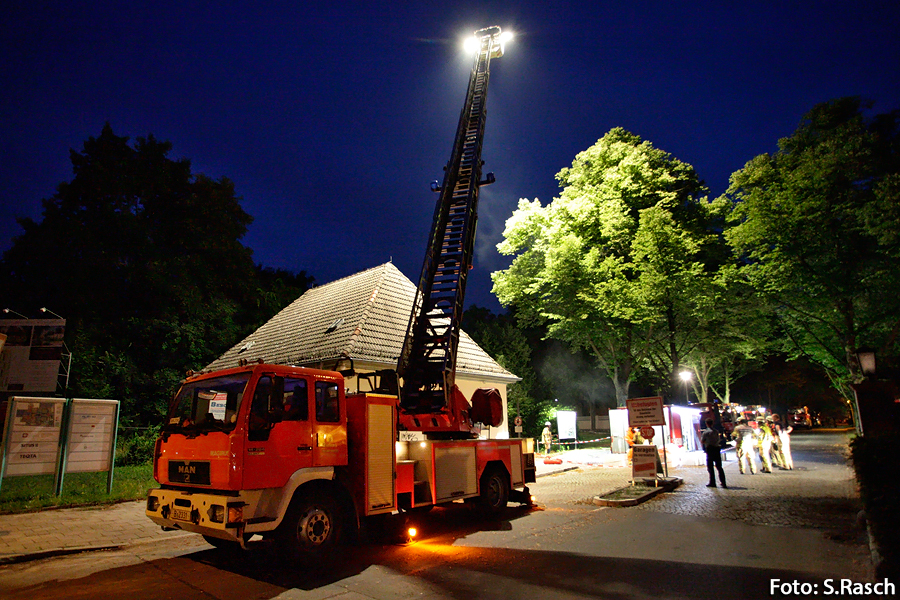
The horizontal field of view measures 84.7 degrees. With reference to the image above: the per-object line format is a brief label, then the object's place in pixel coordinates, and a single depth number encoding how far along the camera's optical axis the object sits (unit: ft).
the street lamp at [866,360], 38.60
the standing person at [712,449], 41.00
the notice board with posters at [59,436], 33.22
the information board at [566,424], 81.86
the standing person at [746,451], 51.55
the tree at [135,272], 68.03
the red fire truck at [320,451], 19.72
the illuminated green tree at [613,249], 67.05
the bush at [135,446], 56.17
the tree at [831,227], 58.65
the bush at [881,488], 14.74
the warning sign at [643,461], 42.42
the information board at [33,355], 48.19
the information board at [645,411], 43.75
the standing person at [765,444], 52.51
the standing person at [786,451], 53.31
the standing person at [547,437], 72.13
